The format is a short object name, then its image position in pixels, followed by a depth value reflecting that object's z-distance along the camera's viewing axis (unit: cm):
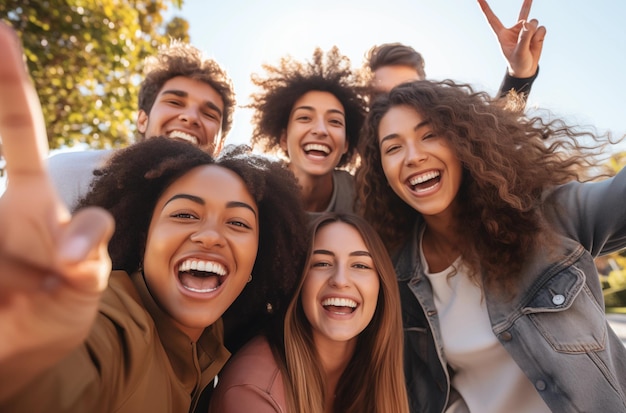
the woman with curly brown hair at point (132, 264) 24
